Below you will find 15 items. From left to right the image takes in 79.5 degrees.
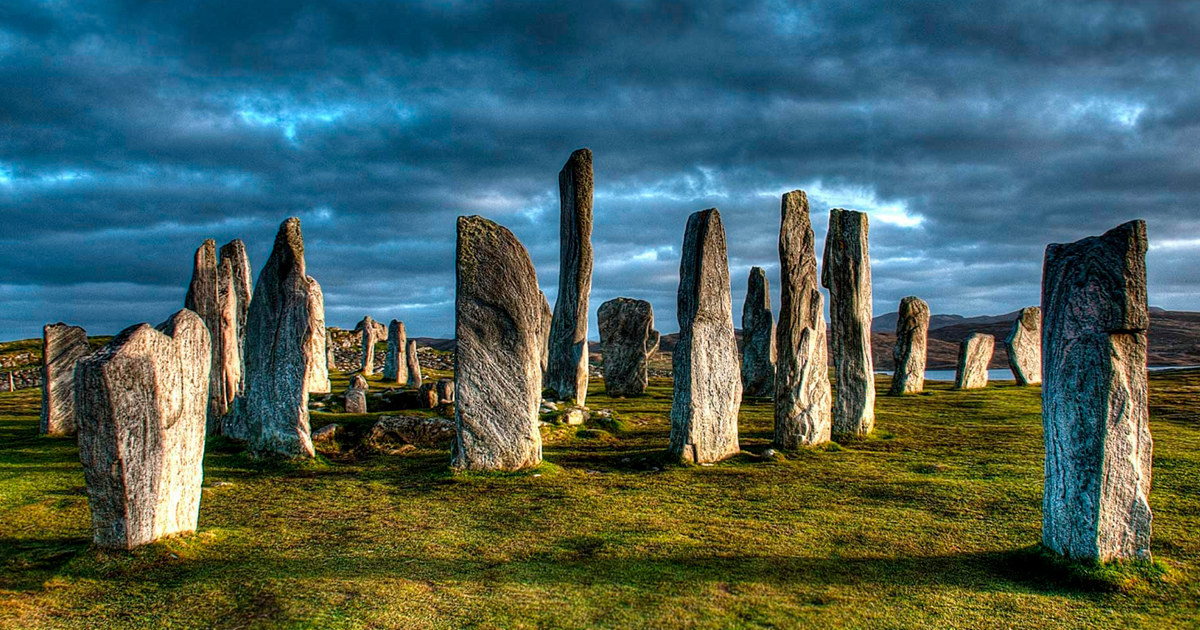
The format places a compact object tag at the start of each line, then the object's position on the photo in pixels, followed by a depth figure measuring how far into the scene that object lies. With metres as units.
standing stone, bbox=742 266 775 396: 19.50
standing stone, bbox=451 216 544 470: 9.77
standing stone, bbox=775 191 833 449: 11.45
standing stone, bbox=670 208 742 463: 10.39
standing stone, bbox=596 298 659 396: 20.48
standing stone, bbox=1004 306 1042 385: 22.27
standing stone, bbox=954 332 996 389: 21.59
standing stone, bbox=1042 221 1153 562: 5.49
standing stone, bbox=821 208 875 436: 12.45
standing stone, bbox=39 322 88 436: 13.86
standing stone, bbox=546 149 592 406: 16.08
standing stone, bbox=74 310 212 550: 6.05
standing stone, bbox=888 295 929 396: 19.50
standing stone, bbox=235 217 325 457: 10.64
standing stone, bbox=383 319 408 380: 25.55
